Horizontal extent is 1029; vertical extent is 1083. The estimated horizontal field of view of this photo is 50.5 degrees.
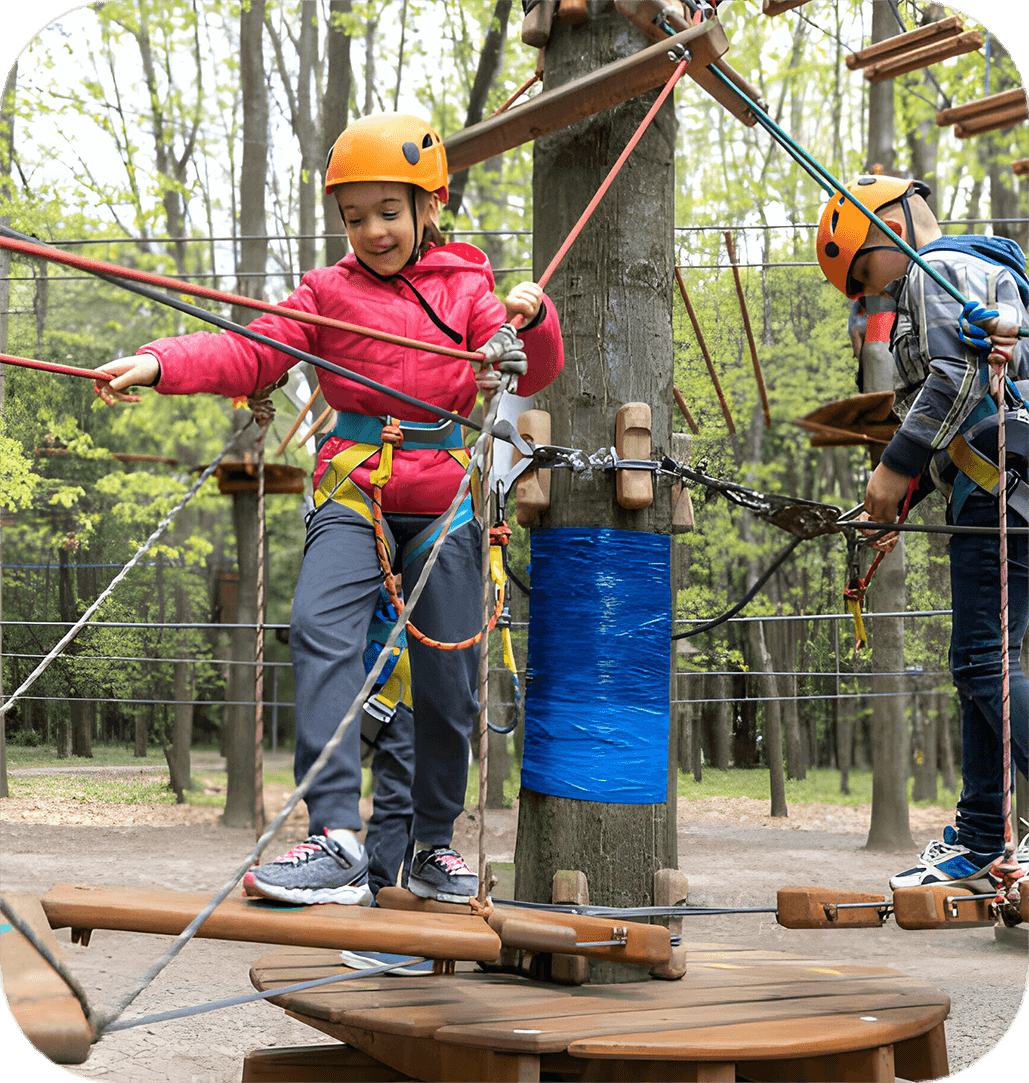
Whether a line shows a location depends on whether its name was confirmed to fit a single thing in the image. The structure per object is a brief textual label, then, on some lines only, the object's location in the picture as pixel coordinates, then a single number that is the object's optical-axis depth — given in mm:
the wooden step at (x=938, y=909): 2836
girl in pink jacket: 2465
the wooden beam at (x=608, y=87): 3084
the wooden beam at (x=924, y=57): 5520
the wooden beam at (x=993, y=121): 5744
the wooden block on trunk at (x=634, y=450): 3156
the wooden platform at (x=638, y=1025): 2424
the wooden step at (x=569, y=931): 2436
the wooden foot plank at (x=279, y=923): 2035
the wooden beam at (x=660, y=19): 3223
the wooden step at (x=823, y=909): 3033
